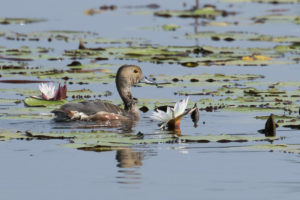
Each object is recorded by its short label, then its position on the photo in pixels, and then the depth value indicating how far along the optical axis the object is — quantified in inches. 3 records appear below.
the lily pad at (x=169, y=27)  1093.1
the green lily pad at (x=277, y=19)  1136.8
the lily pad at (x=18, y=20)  1141.4
